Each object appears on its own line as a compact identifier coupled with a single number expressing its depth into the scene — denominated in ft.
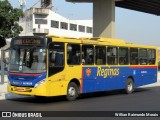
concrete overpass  134.00
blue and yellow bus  53.16
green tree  126.11
